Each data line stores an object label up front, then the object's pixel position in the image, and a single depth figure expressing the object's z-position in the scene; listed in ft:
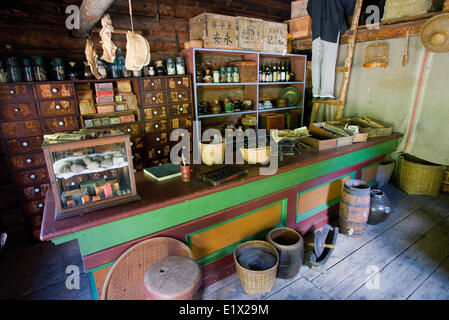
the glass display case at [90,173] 5.26
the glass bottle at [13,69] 9.09
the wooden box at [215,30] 12.23
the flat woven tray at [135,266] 5.63
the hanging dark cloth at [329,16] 13.29
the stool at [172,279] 4.85
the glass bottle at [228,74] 13.98
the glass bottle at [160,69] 12.01
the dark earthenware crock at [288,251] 7.45
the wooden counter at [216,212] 5.58
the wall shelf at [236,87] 13.12
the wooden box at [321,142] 9.94
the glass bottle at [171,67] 12.22
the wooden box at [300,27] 14.99
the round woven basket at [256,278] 6.79
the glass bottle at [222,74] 13.84
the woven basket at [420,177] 12.64
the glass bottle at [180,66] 12.35
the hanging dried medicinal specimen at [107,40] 6.62
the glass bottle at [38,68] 9.54
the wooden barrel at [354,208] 9.17
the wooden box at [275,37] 14.37
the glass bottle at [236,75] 14.17
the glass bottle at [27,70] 9.35
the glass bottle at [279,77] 15.93
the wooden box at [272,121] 15.30
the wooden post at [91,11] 7.18
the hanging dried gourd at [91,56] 7.97
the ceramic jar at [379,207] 9.98
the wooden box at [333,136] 10.47
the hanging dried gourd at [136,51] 6.46
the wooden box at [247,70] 14.21
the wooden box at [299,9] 14.94
